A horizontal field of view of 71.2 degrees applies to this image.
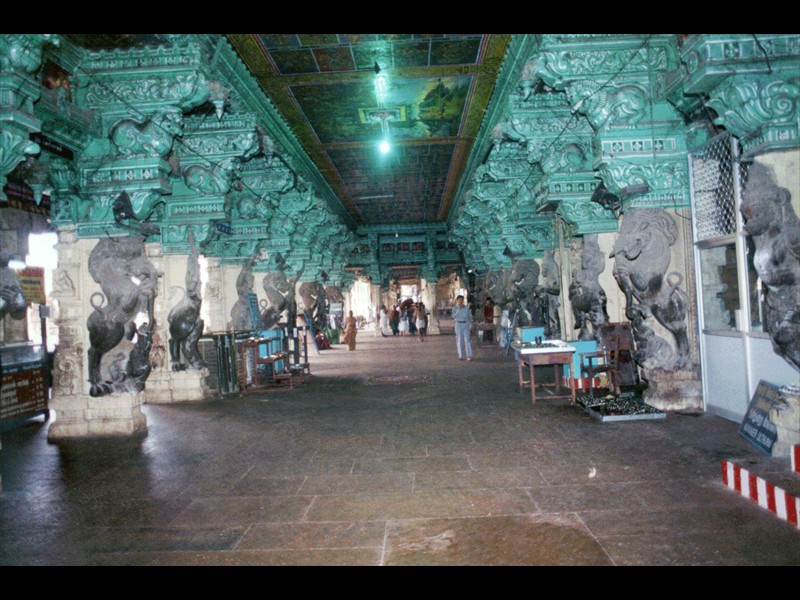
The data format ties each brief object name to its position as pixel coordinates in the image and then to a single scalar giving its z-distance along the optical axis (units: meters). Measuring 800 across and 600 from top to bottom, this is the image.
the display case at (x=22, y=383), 7.45
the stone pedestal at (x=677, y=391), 6.89
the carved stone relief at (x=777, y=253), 4.70
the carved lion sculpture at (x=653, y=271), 6.85
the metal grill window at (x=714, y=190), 6.34
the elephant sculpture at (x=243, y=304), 11.84
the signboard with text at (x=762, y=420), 4.96
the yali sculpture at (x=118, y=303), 6.95
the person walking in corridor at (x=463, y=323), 14.30
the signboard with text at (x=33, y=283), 8.58
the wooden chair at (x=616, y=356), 7.73
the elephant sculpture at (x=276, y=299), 13.87
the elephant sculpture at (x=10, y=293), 4.54
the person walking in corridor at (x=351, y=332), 19.56
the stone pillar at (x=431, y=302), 29.25
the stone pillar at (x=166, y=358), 9.61
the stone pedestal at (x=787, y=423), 4.72
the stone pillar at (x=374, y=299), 30.02
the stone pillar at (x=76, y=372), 7.06
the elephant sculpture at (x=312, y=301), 19.55
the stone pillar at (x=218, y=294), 11.85
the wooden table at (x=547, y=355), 7.75
